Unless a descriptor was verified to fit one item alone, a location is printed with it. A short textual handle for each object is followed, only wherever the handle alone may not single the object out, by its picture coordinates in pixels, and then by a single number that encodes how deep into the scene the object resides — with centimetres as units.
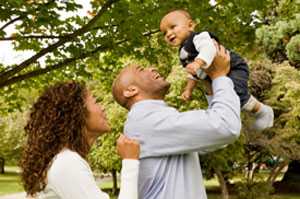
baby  276
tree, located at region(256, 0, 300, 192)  1474
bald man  251
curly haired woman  252
